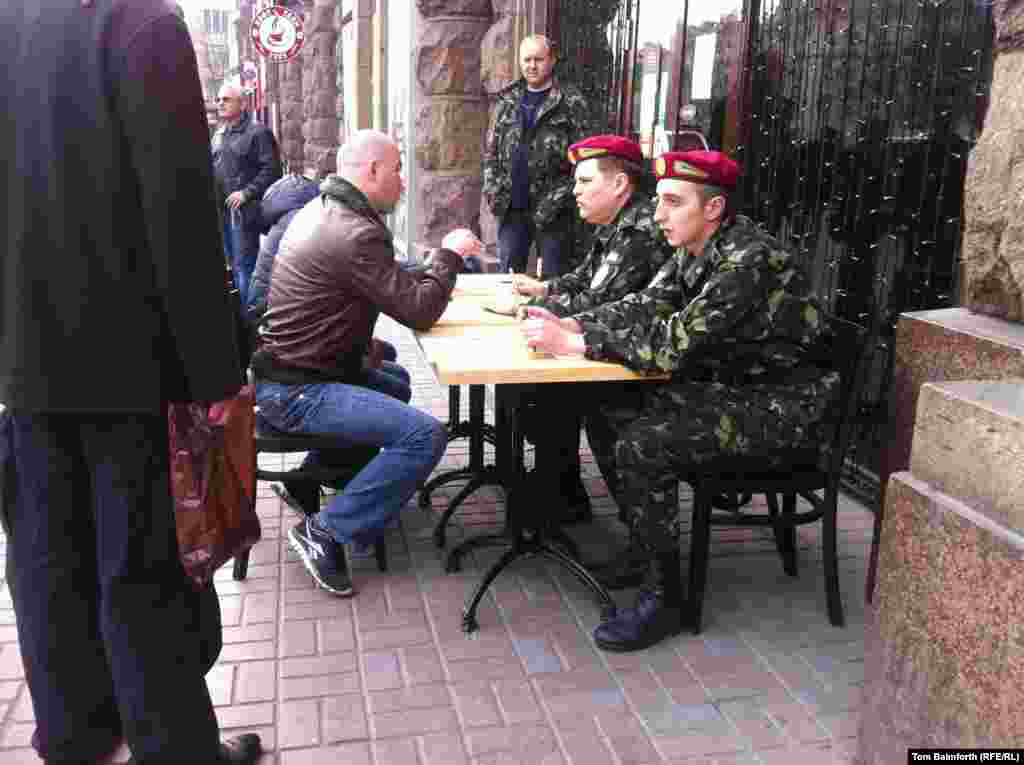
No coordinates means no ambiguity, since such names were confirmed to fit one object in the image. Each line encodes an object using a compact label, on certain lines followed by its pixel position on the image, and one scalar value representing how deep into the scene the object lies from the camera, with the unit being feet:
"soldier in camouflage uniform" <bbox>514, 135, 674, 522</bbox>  12.16
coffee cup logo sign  39.83
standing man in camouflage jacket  20.22
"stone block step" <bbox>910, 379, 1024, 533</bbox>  6.09
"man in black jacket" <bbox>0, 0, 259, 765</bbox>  6.06
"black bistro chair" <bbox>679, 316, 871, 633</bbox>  10.26
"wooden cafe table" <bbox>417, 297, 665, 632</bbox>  9.61
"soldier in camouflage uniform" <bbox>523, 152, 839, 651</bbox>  9.96
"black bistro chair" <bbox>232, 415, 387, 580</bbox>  11.31
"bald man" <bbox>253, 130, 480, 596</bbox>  11.10
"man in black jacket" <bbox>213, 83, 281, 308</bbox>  27.66
